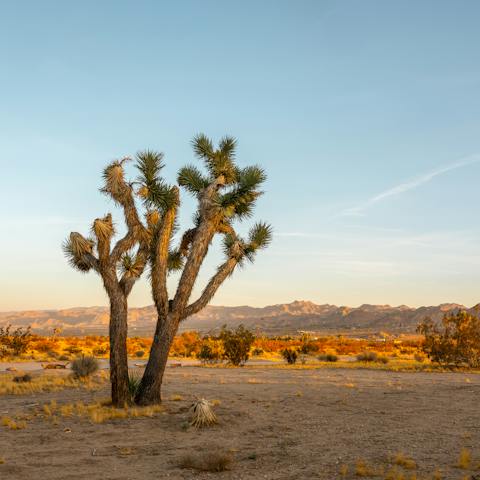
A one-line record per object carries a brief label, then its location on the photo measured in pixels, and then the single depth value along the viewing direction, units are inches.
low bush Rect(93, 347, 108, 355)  1616.6
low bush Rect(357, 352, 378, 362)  1346.0
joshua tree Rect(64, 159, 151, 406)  565.9
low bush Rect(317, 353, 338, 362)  1396.4
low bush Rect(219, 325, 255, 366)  1272.1
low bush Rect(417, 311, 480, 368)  1150.3
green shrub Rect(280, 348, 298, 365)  1321.4
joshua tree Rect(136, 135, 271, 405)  575.5
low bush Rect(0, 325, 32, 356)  1473.9
